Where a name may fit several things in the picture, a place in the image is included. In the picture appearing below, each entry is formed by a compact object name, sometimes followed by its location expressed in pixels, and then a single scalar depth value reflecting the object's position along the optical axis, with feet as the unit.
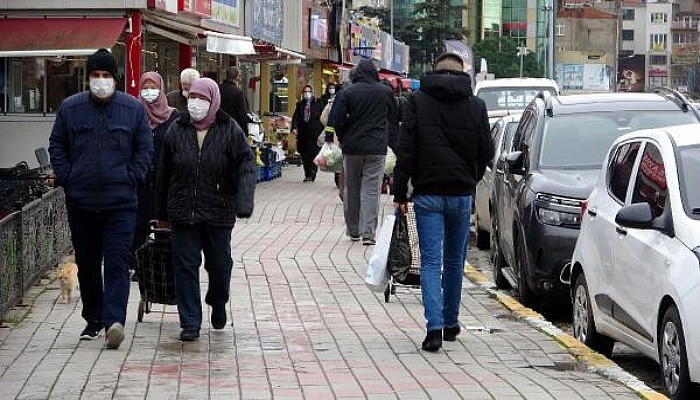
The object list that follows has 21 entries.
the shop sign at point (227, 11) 93.09
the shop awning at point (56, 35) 67.62
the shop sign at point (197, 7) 79.05
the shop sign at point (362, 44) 171.53
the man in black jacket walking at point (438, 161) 31.35
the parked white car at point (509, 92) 85.87
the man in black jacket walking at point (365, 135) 54.54
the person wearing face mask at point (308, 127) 96.37
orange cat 38.60
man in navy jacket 30.99
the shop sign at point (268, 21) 109.50
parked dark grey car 39.96
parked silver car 58.59
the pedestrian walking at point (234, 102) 69.10
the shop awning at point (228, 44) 82.84
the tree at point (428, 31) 361.92
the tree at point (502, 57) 427.33
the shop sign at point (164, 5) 71.00
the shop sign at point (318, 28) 141.46
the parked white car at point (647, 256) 26.68
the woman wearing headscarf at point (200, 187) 31.86
